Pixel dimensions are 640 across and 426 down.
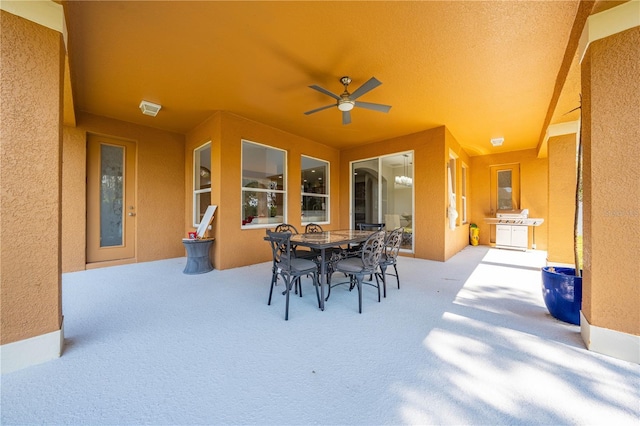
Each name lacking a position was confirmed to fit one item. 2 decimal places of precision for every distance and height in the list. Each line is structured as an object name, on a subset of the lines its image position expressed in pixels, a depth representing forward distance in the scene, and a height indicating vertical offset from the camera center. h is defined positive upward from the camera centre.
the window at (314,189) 5.82 +0.60
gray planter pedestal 3.98 -0.71
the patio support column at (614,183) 1.71 +0.22
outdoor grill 6.33 -0.38
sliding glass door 5.68 +0.53
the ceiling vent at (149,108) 3.74 +1.64
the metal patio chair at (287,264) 2.44 -0.55
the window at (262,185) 4.67 +0.57
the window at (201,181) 4.85 +0.66
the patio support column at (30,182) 1.58 +0.21
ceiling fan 2.76 +1.41
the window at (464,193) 6.82 +0.57
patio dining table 2.50 -0.30
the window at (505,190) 6.97 +0.67
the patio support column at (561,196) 4.32 +0.32
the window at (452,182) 5.48 +0.73
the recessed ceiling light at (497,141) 5.64 +1.68
